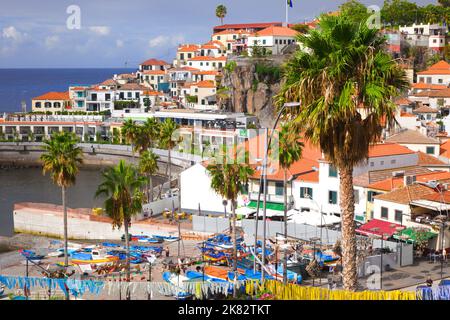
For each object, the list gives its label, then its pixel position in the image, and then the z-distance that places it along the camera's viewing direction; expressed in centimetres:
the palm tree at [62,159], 4659
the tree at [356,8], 12241
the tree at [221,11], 19138
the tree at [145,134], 7062
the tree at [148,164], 6366
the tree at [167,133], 6875
